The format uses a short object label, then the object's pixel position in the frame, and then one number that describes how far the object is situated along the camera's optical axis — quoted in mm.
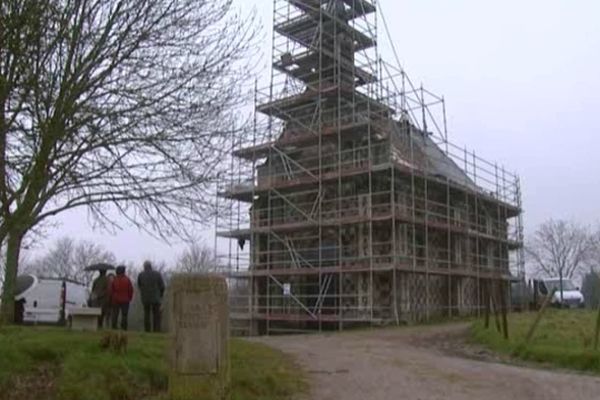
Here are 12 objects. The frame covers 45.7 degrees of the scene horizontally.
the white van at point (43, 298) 22141
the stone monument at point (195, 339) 7266
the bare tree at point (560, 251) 72500
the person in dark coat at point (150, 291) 16938
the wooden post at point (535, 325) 14919
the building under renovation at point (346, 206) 29859
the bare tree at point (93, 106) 8602
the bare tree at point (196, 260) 66694
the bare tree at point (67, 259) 78875
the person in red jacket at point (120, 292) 16609
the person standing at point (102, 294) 17219
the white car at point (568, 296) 40138
